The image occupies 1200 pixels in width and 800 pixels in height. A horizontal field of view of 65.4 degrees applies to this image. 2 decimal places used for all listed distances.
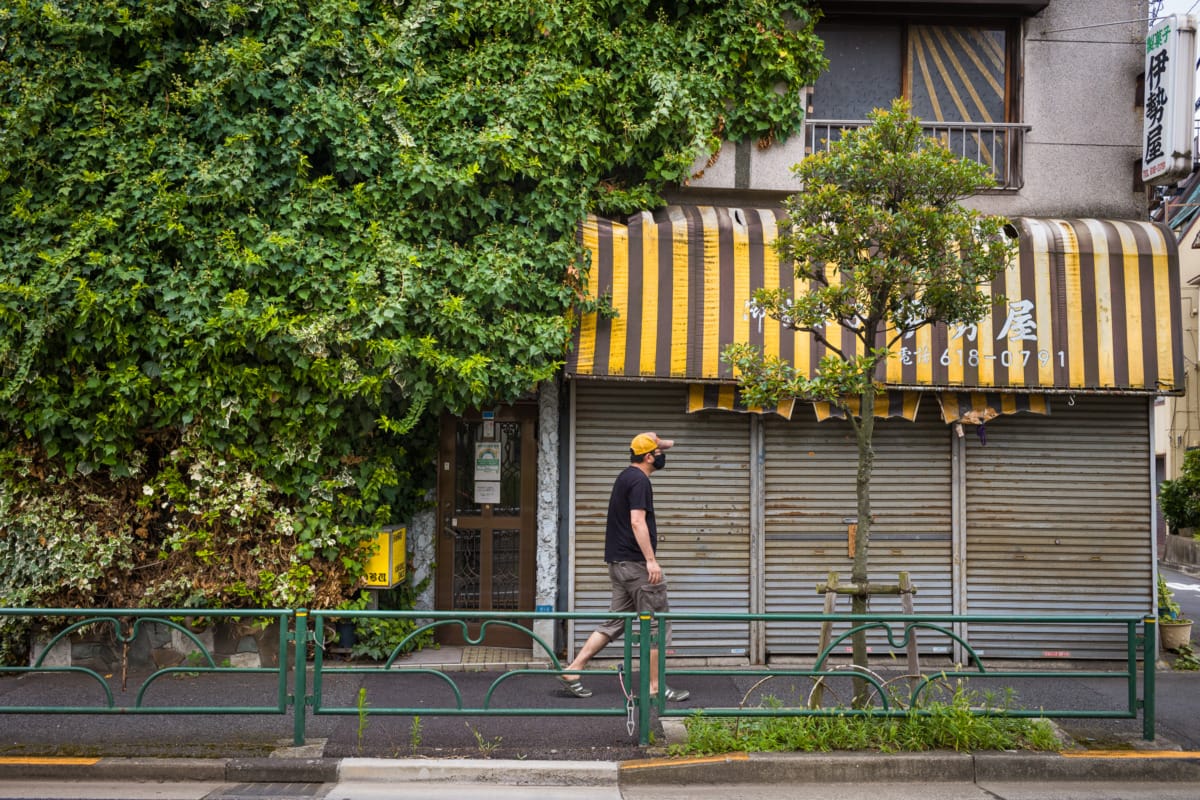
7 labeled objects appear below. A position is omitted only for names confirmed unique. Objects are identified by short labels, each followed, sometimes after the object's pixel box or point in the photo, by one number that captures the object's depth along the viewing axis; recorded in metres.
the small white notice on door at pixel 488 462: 9.80
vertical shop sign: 8.95
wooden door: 9.80
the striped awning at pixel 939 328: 8.96
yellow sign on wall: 8.89
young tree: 6.66
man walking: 7.59
